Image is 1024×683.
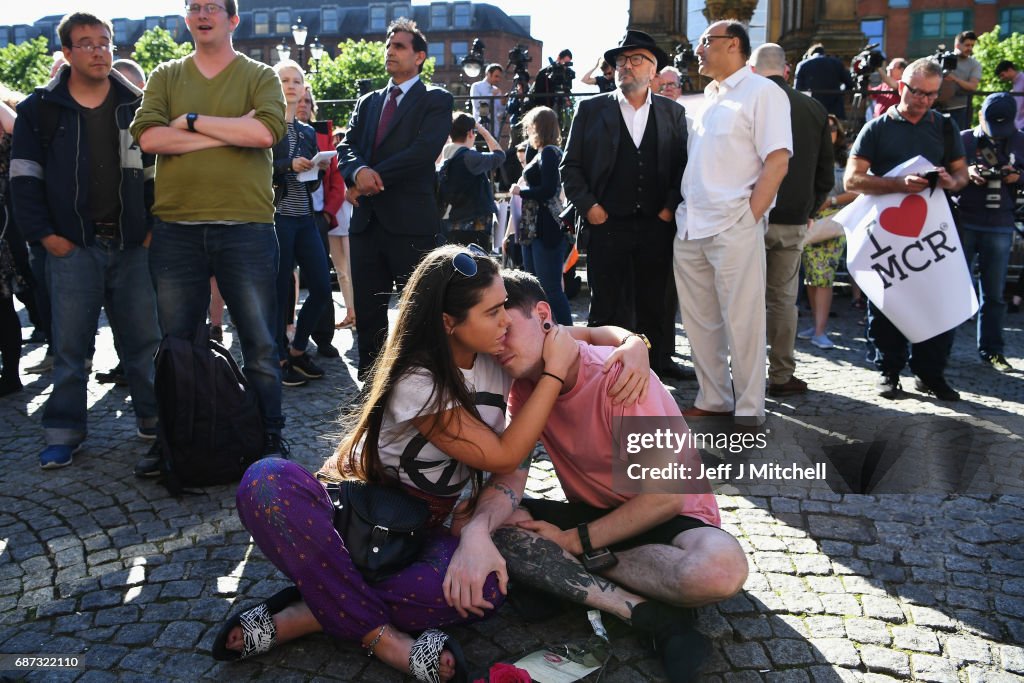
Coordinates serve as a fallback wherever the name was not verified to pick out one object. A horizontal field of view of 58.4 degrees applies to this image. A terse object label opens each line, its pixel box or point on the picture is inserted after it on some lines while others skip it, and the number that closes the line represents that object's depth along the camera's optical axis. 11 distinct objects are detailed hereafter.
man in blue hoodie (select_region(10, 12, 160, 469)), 4.69
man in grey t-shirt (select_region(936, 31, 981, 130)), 11.57
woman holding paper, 6.43
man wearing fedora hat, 5.76
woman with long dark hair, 2.75
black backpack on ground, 4.21
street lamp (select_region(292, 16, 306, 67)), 28.39
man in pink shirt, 2.81
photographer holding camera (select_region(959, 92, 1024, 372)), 6.63
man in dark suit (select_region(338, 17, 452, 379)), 5.64
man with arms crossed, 4.43
